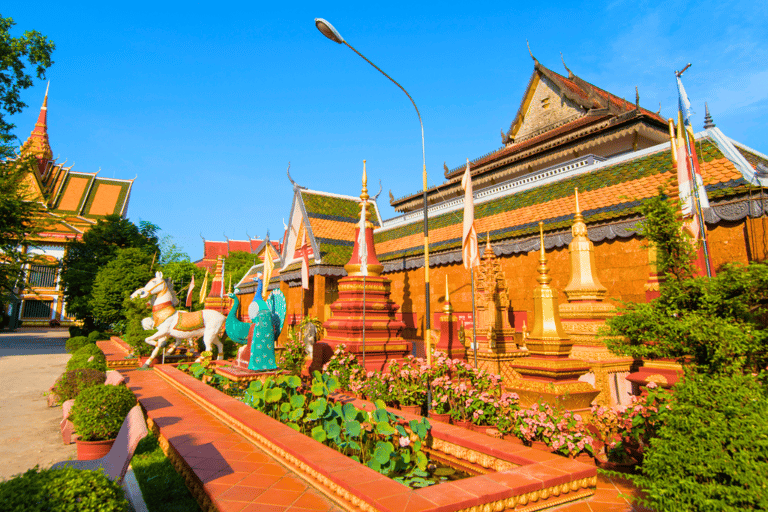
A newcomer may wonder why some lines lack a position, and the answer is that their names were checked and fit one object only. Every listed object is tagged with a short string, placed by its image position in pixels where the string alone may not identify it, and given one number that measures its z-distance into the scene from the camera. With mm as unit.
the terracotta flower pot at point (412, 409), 6234
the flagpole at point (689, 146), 6512
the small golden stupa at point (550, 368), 5312
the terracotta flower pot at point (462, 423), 5588
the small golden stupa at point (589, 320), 7145
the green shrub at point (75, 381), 6770
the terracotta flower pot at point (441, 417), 5883
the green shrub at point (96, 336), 18369
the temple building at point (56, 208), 40406
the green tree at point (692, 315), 2406
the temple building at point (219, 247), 75094
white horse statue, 11602
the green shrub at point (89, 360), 8195
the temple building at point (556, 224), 7715
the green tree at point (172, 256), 46478
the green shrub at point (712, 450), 1968
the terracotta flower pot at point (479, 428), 5453
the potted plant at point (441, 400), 5926
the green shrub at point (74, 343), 14631
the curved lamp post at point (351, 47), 6936
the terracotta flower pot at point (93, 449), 4973
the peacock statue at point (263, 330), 8422
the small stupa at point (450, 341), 10078
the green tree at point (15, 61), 17656
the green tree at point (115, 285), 23594
